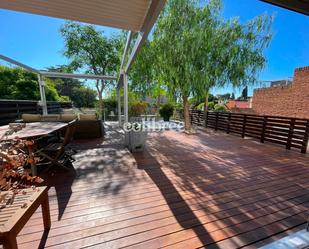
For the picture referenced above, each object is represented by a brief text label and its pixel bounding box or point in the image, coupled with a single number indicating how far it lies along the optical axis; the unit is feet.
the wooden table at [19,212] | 3.24
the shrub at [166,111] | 38.03
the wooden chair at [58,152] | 9.05
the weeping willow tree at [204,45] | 18.89
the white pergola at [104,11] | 8.09
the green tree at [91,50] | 33.71
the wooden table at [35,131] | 7.85
